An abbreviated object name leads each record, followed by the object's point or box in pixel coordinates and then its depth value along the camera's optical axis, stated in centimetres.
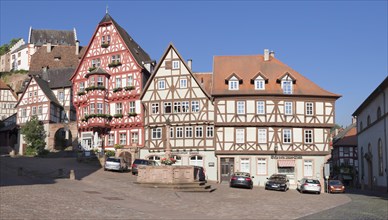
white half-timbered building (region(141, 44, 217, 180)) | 5272
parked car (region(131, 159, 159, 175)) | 4553
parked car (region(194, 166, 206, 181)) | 3739
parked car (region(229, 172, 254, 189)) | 4348
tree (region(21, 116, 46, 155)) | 6500
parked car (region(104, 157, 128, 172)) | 4747
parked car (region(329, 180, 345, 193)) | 4891
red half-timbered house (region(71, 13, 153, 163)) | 5809
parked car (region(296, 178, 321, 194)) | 4375
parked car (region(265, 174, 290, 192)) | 4422
